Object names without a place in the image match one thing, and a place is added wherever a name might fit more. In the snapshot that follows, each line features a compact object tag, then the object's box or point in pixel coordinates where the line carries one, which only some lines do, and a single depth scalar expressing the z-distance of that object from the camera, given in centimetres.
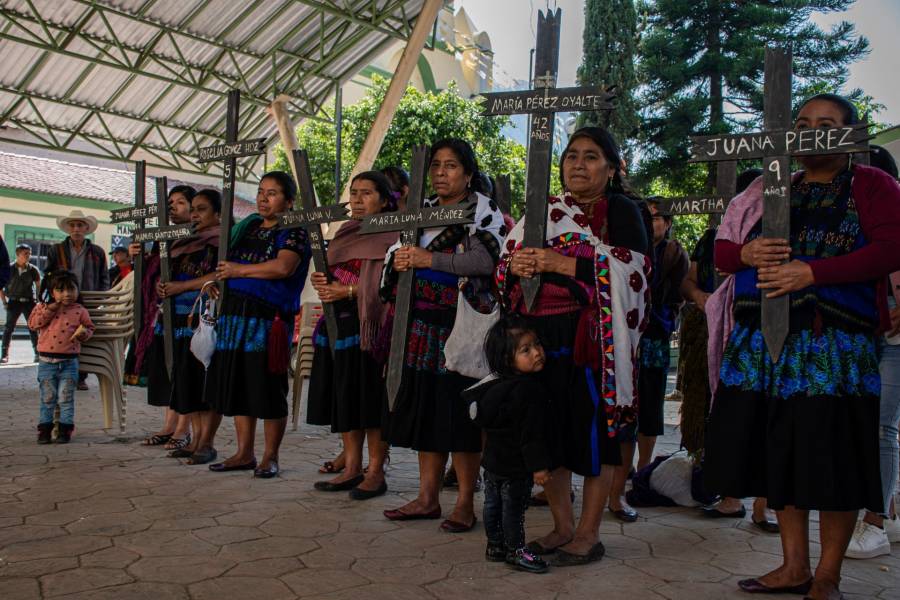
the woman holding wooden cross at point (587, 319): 354
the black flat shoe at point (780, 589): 322
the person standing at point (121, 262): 1023
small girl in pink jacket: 650
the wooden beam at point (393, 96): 1259
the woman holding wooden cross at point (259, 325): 538
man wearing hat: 949
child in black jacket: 346
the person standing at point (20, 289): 1229
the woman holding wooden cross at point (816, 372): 304
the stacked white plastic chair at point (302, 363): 702
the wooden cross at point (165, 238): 602
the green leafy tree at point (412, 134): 2016
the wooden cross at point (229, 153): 557
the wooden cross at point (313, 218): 505
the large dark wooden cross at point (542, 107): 366
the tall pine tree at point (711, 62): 2094
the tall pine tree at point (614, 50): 1923
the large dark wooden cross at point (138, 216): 648
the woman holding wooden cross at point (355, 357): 491
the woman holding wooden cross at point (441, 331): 421
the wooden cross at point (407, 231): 424
